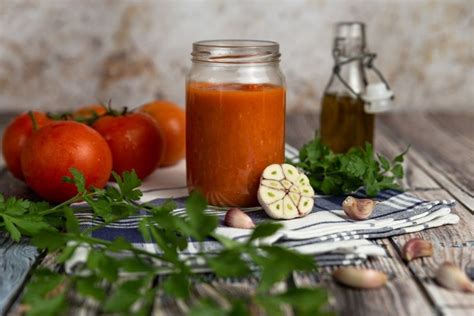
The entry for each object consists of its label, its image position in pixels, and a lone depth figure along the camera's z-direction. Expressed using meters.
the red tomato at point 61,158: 1.22
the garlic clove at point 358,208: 1.13
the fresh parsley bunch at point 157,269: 0.81
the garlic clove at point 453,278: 0.92
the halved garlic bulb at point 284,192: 1.15
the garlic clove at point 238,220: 1.09
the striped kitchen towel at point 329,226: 1.01
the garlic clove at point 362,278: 0.92
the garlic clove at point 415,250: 1.02
